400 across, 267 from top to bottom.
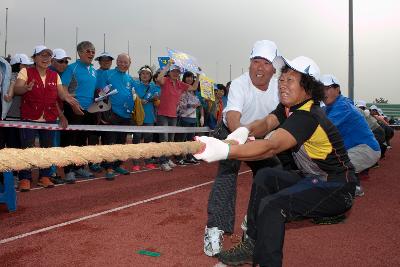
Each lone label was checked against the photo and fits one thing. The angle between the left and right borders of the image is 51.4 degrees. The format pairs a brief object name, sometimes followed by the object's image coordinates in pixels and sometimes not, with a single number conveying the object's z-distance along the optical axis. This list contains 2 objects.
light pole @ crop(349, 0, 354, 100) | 16.97
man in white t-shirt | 3.95
